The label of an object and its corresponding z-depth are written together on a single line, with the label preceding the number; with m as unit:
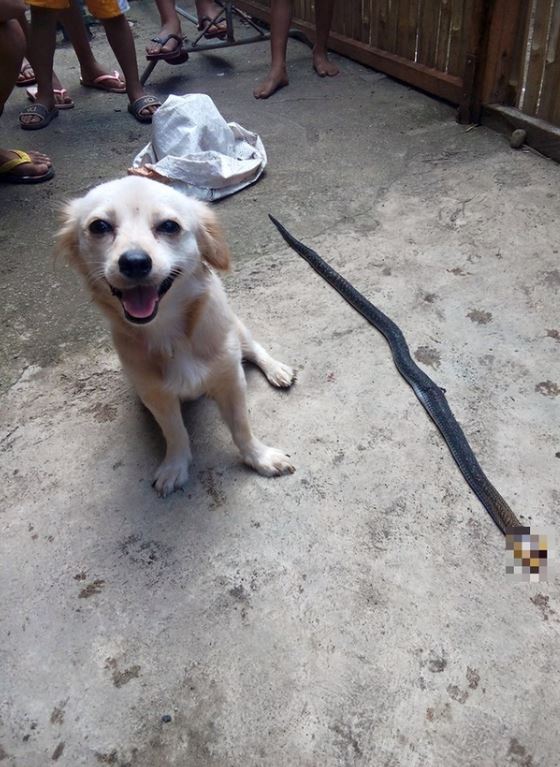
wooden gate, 3.02
